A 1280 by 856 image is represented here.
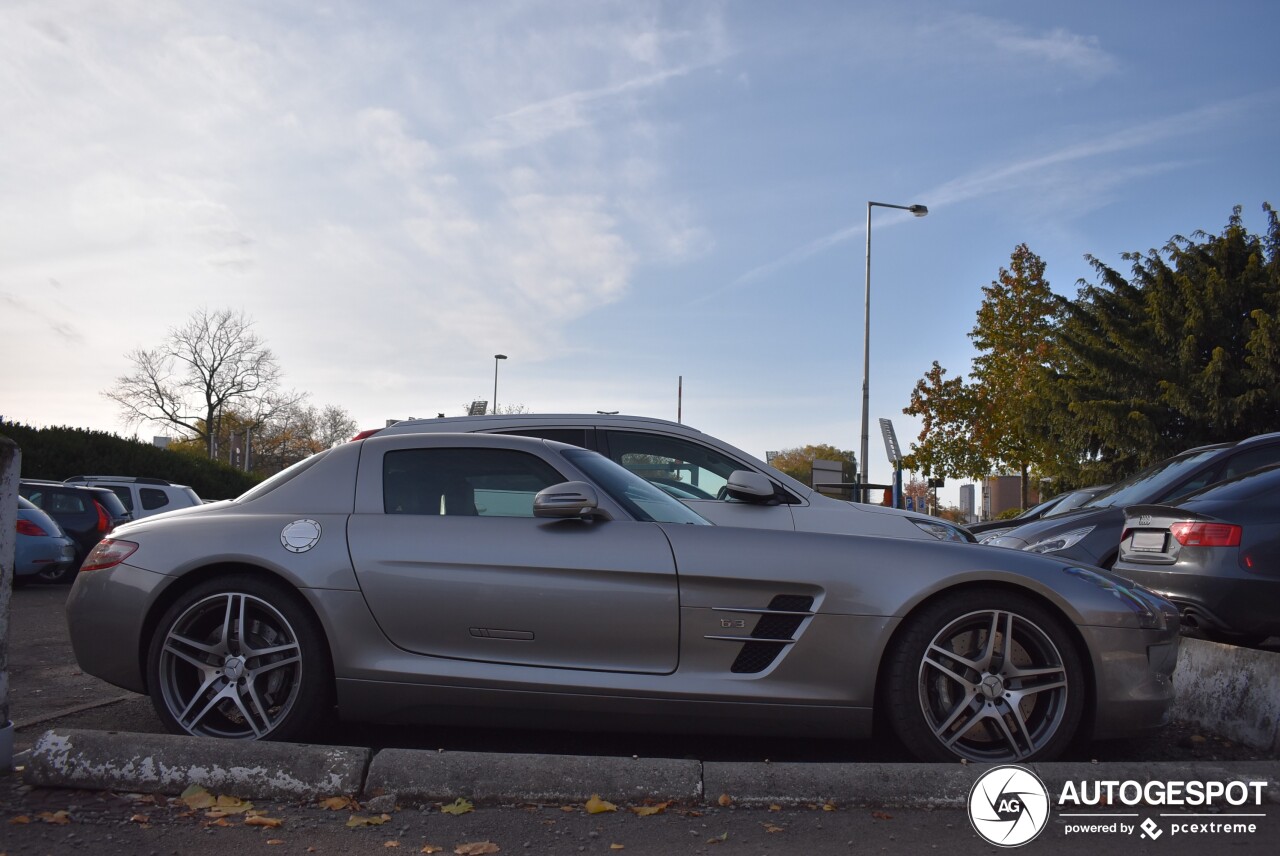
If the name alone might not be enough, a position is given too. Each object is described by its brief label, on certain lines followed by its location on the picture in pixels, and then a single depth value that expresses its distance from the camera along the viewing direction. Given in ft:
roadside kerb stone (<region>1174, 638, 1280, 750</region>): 14.89
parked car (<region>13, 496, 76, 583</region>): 42.57
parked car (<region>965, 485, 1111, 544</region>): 34.69
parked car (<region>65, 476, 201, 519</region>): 63.98
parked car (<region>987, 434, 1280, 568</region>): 26.23
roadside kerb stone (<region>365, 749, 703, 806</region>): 11.65
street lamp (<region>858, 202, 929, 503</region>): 88.63
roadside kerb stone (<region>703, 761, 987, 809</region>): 11.64
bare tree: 191.93
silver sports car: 12.93
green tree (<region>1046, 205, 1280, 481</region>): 81.51
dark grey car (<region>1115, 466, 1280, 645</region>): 19.13
